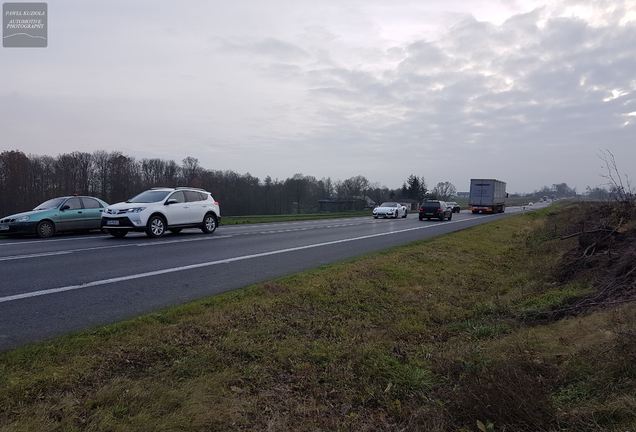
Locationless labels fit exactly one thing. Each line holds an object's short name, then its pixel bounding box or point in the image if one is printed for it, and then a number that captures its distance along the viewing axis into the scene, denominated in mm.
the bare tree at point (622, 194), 13125
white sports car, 39875
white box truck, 51156
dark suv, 35875
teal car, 15359
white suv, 14617
